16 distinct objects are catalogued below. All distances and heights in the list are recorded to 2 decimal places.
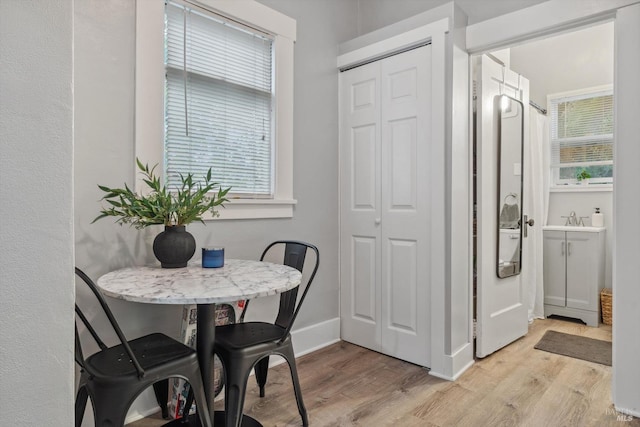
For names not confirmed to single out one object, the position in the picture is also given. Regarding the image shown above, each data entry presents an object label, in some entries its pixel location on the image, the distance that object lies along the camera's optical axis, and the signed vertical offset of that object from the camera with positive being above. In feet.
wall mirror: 9.82 +0.78
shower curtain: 11.69 +0.11
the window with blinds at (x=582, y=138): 13.16 +2.66
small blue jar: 6.14 -0.71
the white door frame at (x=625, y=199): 6.44 +0.25
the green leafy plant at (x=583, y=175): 13.28 +1.33
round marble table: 4.51 -0.92
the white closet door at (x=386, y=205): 8.53 +0.20
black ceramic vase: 5.95 -0.52
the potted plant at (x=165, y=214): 5.76 -0.01
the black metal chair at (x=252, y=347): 5.28 -1.93
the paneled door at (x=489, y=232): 9.12 -0.46
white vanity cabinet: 11.86 -1.81
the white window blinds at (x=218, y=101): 7.13 +2.24
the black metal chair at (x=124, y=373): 4.39 -1.91
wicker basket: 11.59 -2.75
